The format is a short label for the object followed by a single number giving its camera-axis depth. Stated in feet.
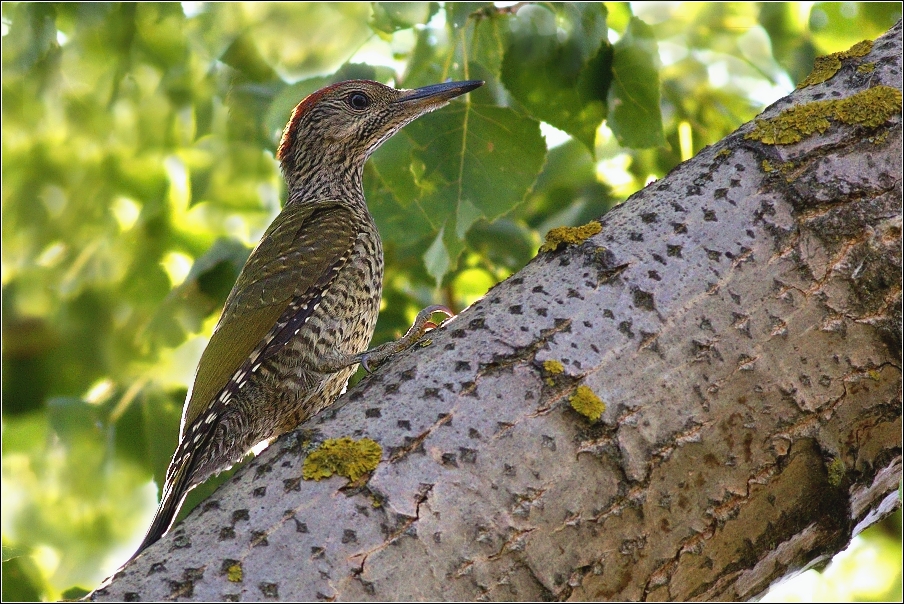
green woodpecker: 18.52
